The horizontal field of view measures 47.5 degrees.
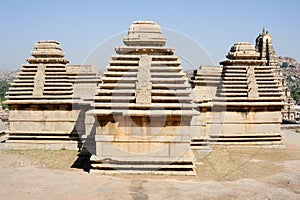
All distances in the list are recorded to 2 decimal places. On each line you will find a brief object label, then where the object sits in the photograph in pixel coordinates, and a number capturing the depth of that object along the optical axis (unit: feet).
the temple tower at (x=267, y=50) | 91.25
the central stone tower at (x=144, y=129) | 33.86
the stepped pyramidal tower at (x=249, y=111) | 49.57
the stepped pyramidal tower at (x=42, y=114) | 47.96
